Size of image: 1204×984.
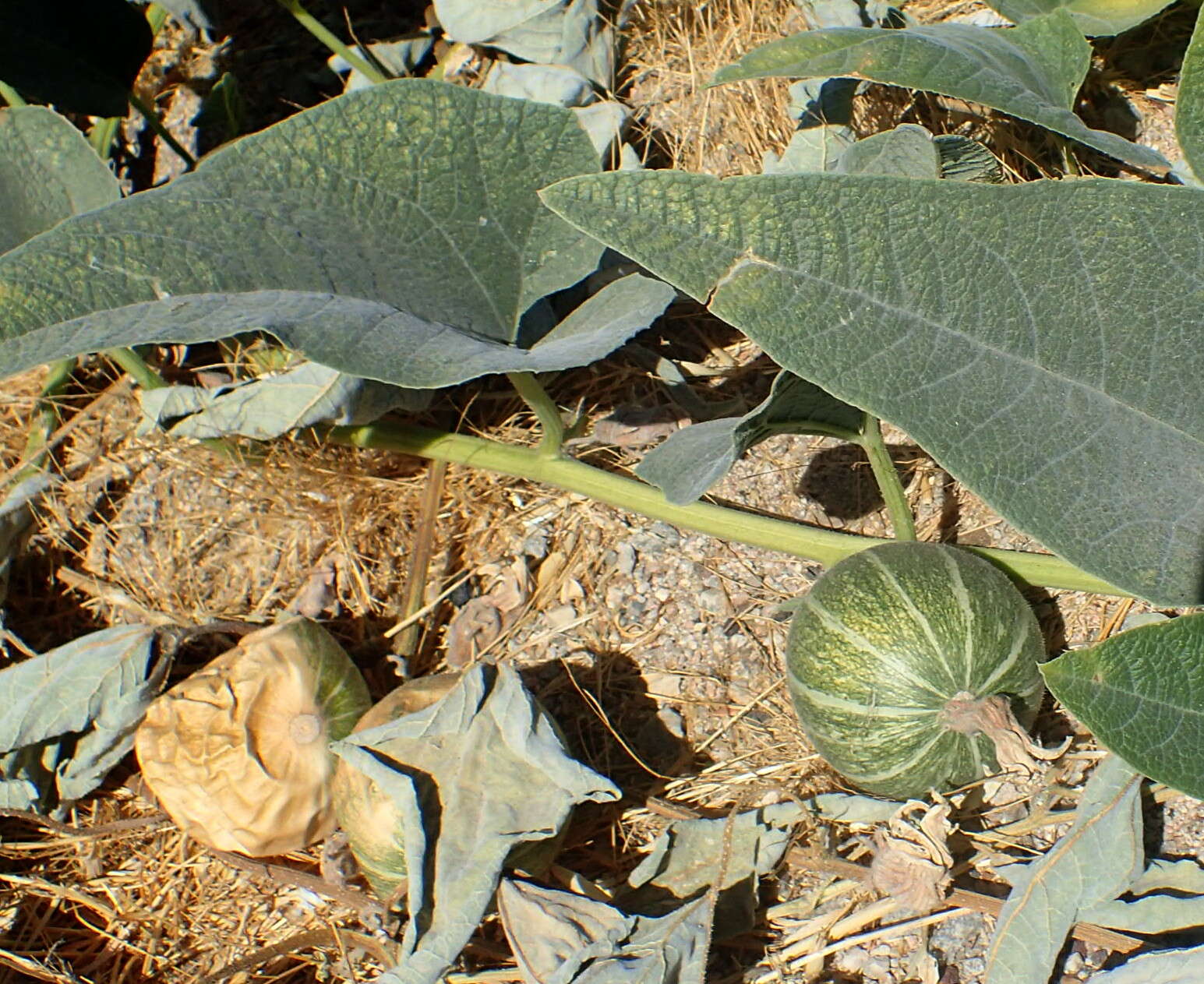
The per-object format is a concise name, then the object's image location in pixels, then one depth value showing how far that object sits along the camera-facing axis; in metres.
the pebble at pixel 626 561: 1.10
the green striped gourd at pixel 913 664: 1.01
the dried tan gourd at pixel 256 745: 1.05
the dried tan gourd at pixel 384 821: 1.03
